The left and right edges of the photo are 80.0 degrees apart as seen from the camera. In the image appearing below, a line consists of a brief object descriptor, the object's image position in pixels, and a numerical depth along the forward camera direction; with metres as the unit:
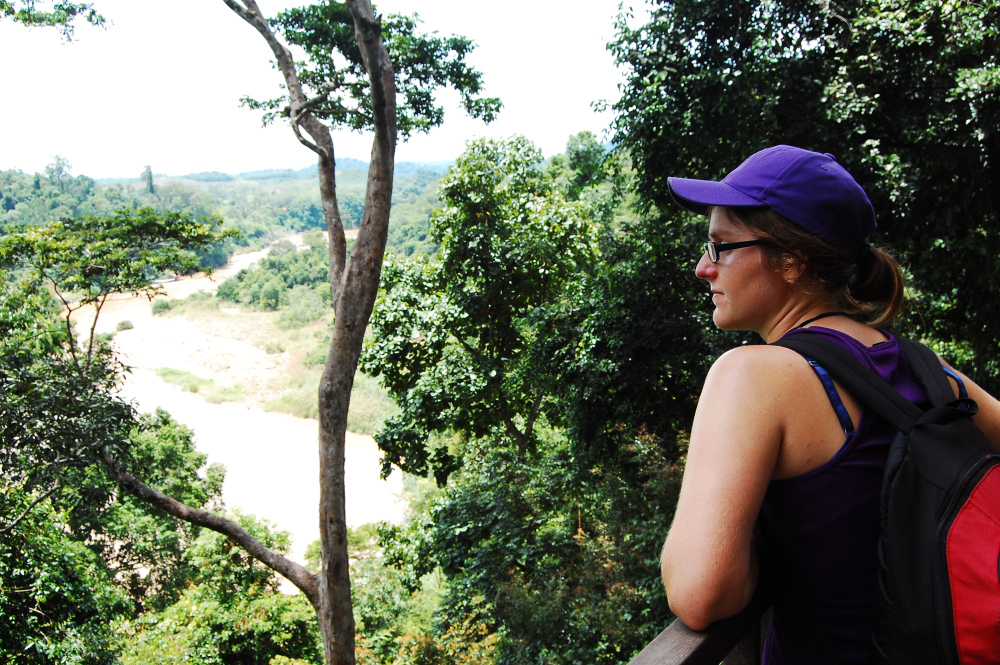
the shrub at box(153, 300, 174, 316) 48.07
